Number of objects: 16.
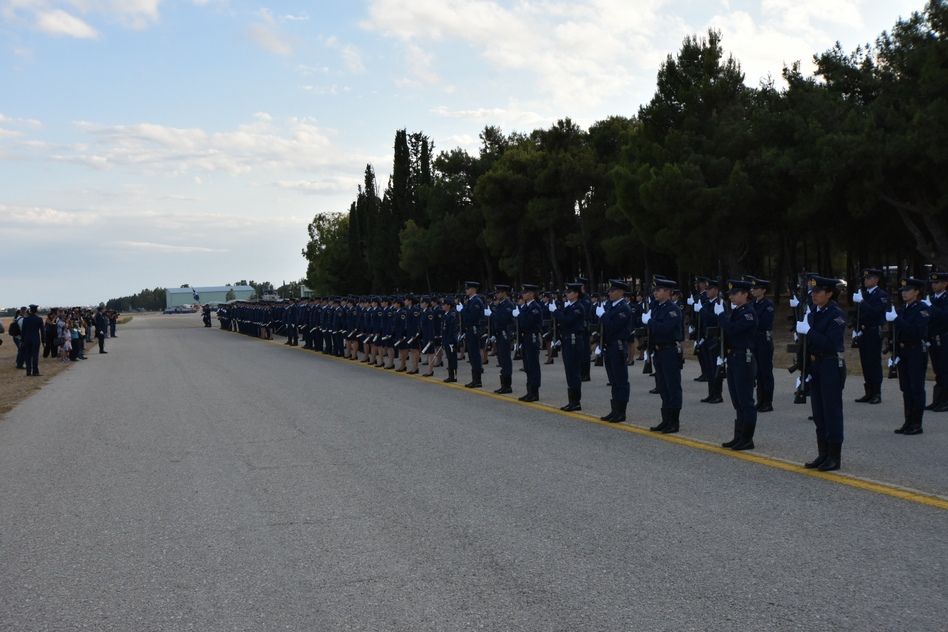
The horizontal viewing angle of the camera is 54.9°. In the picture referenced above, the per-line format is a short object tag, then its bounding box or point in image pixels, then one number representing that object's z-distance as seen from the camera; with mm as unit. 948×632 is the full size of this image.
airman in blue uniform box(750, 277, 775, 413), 11547
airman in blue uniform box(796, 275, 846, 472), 7703
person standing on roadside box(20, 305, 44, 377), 23422
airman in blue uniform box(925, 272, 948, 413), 10836
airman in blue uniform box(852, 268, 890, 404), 11711
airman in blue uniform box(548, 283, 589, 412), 12586
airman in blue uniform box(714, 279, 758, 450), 8859
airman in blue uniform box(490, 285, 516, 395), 14625
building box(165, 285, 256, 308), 174275
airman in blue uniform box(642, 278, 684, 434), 10211
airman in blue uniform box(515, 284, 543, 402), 13820
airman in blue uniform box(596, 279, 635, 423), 11227
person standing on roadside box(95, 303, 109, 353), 34250
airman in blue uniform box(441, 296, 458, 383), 17703
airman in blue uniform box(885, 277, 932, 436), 9508
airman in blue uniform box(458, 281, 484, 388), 16297
